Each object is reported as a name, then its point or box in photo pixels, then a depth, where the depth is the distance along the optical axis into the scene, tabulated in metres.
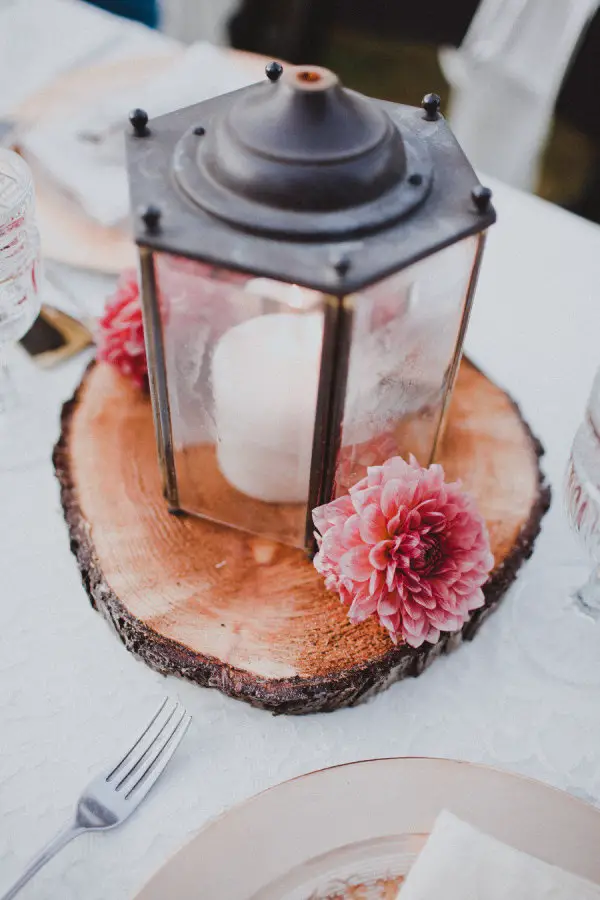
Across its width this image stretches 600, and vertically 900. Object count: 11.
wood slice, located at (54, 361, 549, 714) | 0.53
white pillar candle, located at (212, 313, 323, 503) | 0.47
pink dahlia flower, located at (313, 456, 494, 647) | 0.49
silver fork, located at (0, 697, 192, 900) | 0.47
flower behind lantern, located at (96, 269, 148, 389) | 0.64
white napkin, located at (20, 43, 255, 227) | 0.81
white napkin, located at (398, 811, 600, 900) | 0.41
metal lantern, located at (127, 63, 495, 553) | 0.43
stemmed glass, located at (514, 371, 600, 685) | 0.54
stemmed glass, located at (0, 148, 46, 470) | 0.58
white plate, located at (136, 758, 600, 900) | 0.43
